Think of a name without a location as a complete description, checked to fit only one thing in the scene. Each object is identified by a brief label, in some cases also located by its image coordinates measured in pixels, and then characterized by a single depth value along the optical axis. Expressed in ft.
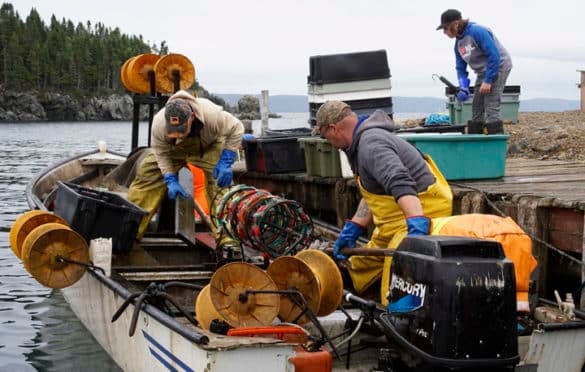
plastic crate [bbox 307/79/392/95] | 43.65
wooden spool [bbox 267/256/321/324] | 20.40
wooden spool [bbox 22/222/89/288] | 23.75
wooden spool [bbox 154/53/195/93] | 38.24
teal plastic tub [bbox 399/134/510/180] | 32.30
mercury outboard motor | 15.67
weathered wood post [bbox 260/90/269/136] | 59.16
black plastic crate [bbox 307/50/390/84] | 43.55
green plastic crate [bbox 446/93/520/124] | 60.85
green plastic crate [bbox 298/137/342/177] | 37.22
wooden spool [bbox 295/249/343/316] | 20.70
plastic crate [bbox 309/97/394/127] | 43.88
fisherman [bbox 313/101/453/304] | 19.15
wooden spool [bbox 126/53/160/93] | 39.63
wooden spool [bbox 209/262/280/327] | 19.21
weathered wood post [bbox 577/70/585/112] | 87.36
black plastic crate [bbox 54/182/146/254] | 27.35
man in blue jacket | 36.73
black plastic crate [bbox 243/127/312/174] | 42.22
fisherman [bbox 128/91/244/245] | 30.17
